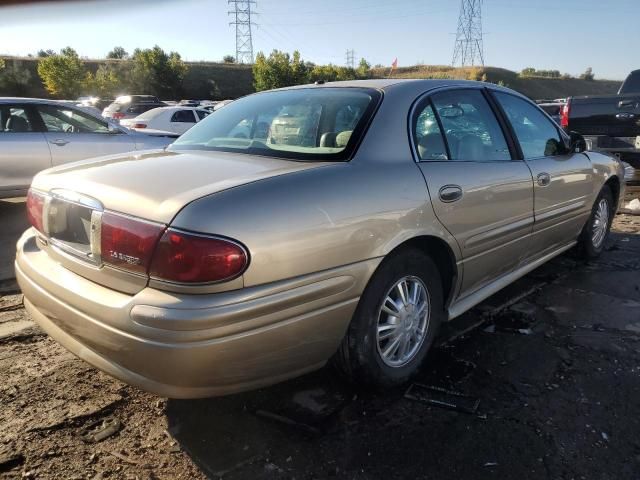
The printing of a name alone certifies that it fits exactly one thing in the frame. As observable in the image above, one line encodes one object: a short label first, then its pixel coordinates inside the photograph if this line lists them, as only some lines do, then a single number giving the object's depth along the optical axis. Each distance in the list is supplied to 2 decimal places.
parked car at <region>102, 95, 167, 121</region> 19.56
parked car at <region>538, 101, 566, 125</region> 18.67
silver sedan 6.79
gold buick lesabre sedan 1.91
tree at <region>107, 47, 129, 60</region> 85.19
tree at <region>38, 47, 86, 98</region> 47.72
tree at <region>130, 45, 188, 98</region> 54.00
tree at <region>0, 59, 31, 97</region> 50.25
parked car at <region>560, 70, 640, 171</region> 8.05
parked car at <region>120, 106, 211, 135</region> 14.83
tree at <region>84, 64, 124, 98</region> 49.25
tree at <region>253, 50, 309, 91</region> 52.41
